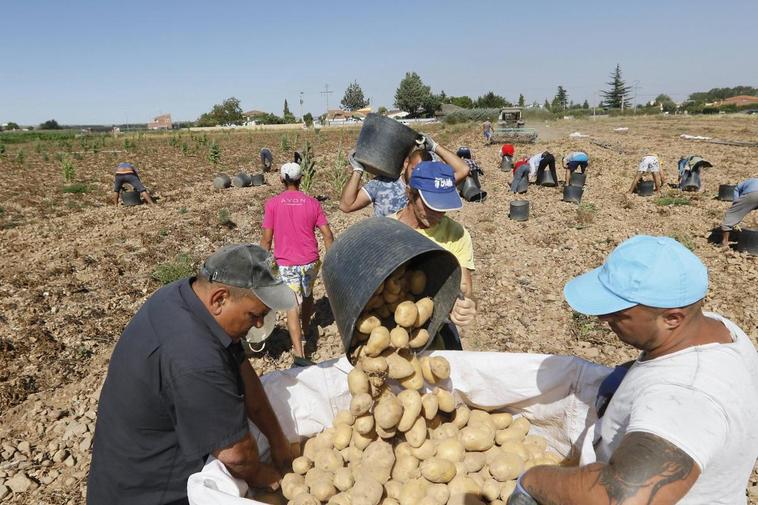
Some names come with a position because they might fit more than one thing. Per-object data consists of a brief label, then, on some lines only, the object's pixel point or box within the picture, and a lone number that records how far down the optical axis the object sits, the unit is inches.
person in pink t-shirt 158.4
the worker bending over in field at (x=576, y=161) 444.1
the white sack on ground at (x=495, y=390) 86.0
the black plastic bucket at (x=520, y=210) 356.8
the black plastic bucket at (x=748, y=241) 257.6
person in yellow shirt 96.7
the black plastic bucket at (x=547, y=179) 486.9
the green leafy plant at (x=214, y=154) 723.4
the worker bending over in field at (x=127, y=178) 421.4
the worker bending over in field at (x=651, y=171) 419.2
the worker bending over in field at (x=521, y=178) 450.9
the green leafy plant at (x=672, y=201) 386.6
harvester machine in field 903.1
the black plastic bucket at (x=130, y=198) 435.2
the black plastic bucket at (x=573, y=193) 403.9
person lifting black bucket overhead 126.3
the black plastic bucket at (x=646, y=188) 428.1
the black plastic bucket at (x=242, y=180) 517.0
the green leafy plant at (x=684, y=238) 279.4
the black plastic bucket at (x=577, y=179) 448.1
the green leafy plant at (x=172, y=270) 243.6
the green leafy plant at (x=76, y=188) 508.1
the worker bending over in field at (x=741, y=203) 254.5
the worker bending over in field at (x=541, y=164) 477.7
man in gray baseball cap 61.9
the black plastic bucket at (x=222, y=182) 516.4
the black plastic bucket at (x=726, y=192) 384.1
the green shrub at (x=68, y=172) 559.9
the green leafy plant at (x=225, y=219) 350.9
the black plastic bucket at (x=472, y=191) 418.0
